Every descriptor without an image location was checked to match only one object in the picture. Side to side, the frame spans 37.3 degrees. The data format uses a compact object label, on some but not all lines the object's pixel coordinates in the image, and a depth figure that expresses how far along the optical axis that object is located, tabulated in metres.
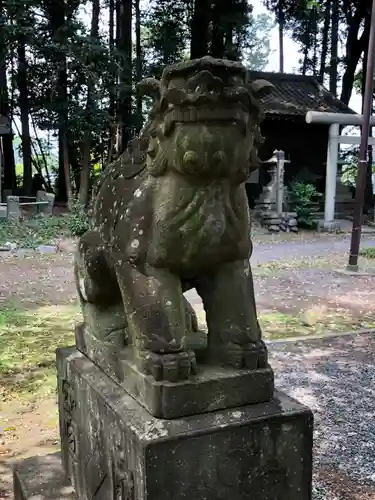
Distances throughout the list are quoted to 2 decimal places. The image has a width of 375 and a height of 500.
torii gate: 13.41
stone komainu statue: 1.68
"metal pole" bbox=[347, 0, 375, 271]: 8.41
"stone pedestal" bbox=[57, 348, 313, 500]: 1.79
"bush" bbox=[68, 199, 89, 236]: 11.03
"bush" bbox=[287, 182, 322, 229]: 13.80
